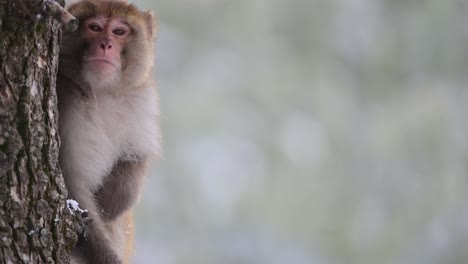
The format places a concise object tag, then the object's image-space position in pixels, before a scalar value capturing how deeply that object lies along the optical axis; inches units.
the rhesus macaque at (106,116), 258.5
